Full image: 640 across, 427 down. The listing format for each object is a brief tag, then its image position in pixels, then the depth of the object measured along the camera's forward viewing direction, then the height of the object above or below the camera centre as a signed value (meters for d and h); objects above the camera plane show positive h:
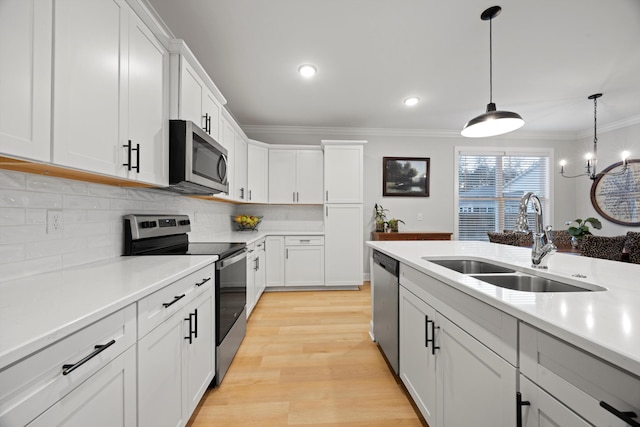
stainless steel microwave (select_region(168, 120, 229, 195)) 1.75 +0.40
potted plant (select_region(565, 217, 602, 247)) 3.27 -0.16
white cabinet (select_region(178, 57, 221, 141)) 1.83 +0.91
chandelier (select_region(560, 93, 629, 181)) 3.40 +0.89
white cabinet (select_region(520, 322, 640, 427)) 0.52 -0.38
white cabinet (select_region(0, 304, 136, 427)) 0.55 -0.41
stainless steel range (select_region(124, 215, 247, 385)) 1.74 -0.29
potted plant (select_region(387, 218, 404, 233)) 4.48 -0.14
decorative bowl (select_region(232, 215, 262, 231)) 4.07 -0.09
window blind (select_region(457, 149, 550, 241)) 4.88 +0.53
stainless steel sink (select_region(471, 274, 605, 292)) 1.19 -0.31
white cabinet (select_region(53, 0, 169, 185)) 1.00 +0.57
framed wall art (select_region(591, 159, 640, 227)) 4.07 +0.40
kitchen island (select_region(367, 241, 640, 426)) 0.55 -0.36
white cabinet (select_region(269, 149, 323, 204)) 4.25 +0.65
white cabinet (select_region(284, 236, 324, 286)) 4.01 -0.68
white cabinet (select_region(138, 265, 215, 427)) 1.01 -0.65
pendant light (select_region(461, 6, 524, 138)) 1.95 +0.72
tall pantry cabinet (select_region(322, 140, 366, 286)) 4.07 +0.11
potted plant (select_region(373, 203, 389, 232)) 4.48 +0.01
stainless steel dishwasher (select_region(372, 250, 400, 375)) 1.82 -0.67
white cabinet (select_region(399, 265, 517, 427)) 0.85 -0.58
